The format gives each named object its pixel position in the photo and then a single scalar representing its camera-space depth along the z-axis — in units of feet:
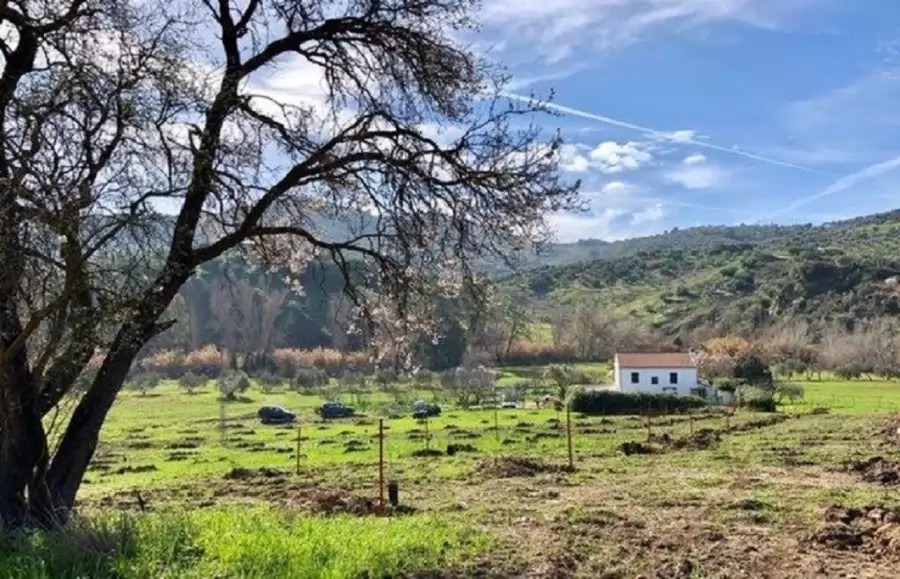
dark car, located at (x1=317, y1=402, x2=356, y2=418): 183.40
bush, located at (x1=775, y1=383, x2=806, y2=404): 185.20
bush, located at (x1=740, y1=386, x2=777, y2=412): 162.14
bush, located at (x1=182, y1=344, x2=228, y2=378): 329.17
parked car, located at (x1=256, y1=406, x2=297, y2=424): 175.83
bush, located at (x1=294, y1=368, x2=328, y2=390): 267.80
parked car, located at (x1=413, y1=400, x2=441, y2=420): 170.91
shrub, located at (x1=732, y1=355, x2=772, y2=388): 211.61
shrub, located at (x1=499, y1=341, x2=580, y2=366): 328.29
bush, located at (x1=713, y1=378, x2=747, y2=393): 196.95
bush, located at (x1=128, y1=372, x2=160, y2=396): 268.19
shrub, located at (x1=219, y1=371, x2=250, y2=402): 233.96
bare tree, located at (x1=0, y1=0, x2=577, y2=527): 29.40
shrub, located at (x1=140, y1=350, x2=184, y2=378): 315.78
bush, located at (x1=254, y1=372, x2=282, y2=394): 270.51
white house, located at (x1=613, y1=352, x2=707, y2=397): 221.46
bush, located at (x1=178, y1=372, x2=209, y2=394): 272.21
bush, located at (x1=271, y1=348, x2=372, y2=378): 310.86
